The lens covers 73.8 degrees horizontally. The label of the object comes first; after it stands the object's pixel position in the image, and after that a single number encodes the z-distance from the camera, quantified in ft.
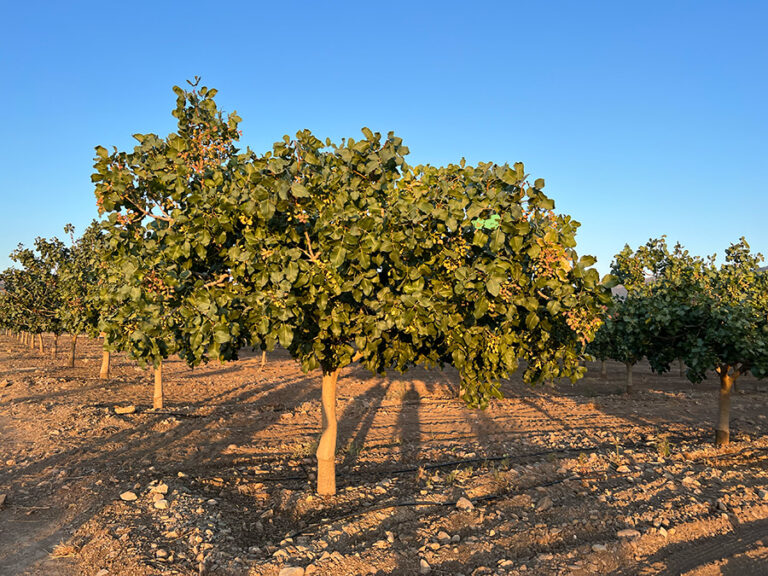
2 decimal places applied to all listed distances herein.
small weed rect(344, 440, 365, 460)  43.71
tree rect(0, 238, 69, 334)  95.25
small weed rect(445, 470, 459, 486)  33.99
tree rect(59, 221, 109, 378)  76.54
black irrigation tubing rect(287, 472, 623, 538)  27.37
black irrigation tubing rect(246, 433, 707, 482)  36.76
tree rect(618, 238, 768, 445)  42.14
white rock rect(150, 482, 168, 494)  30.86
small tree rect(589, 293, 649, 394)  46.34
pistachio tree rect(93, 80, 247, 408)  19.03
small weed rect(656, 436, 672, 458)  44.47
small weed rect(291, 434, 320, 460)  43.87
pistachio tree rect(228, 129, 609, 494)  18.88
